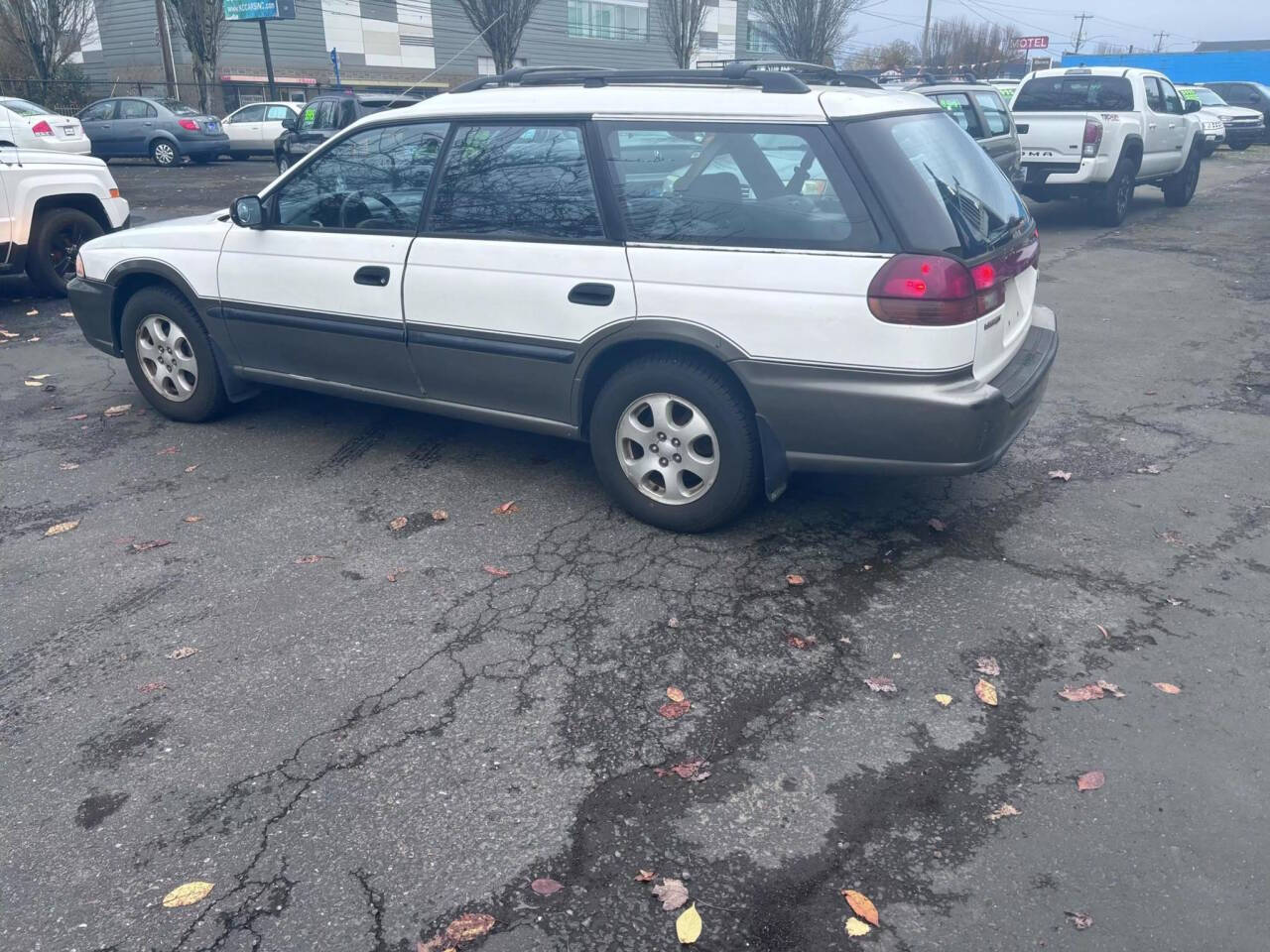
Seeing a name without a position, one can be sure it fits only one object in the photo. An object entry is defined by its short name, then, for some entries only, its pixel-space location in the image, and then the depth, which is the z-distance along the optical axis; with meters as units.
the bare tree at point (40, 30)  32.38
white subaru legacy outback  4.04
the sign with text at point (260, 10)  31.33
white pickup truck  13.08
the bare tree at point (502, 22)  30.70
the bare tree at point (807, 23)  36.62
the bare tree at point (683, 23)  38.09
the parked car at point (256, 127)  27.55
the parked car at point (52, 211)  9.09
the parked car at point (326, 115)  20.36
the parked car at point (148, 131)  25.28
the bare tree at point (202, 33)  33.06
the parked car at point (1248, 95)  29.95
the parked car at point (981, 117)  11.98
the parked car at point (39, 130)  13.59
